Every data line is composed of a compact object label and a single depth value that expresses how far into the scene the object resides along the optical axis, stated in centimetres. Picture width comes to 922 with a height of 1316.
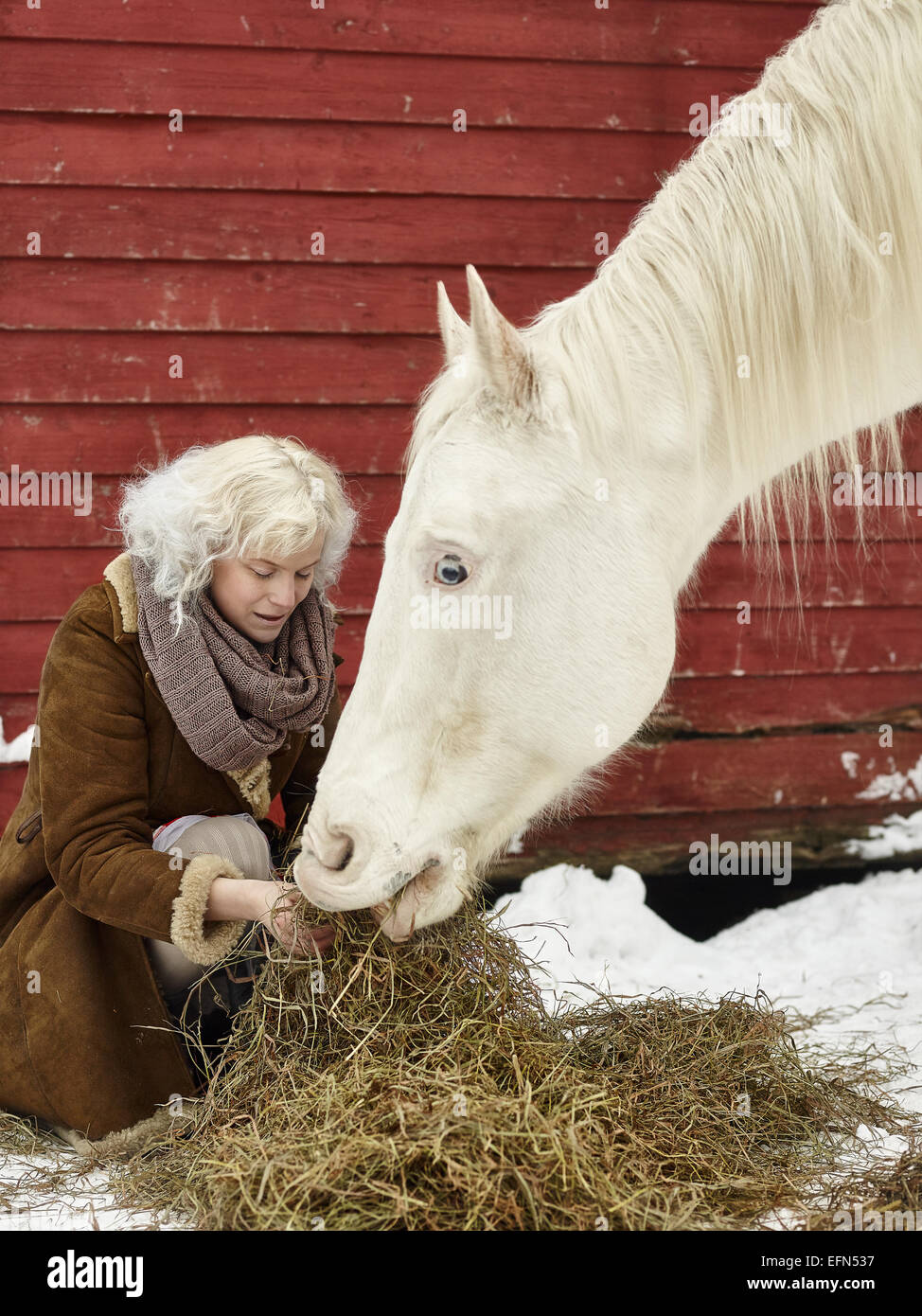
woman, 209
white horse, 179
